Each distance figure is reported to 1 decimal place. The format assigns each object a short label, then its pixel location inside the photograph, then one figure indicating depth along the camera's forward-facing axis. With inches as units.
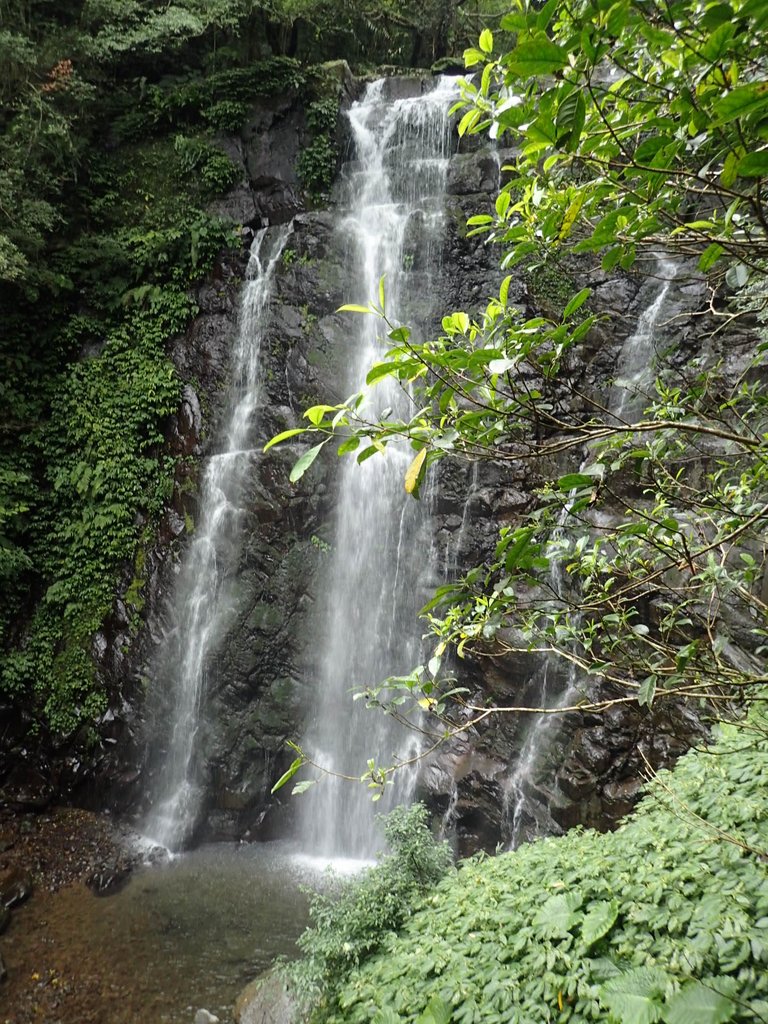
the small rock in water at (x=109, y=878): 248.1
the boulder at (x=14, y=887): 233.8
